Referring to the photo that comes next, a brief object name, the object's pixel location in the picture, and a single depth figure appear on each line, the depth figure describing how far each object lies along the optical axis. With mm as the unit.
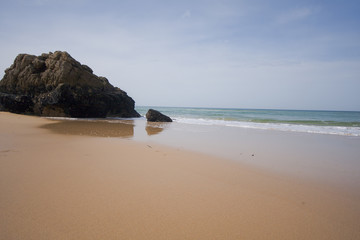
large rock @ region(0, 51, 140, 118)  16781
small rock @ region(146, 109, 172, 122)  16984
